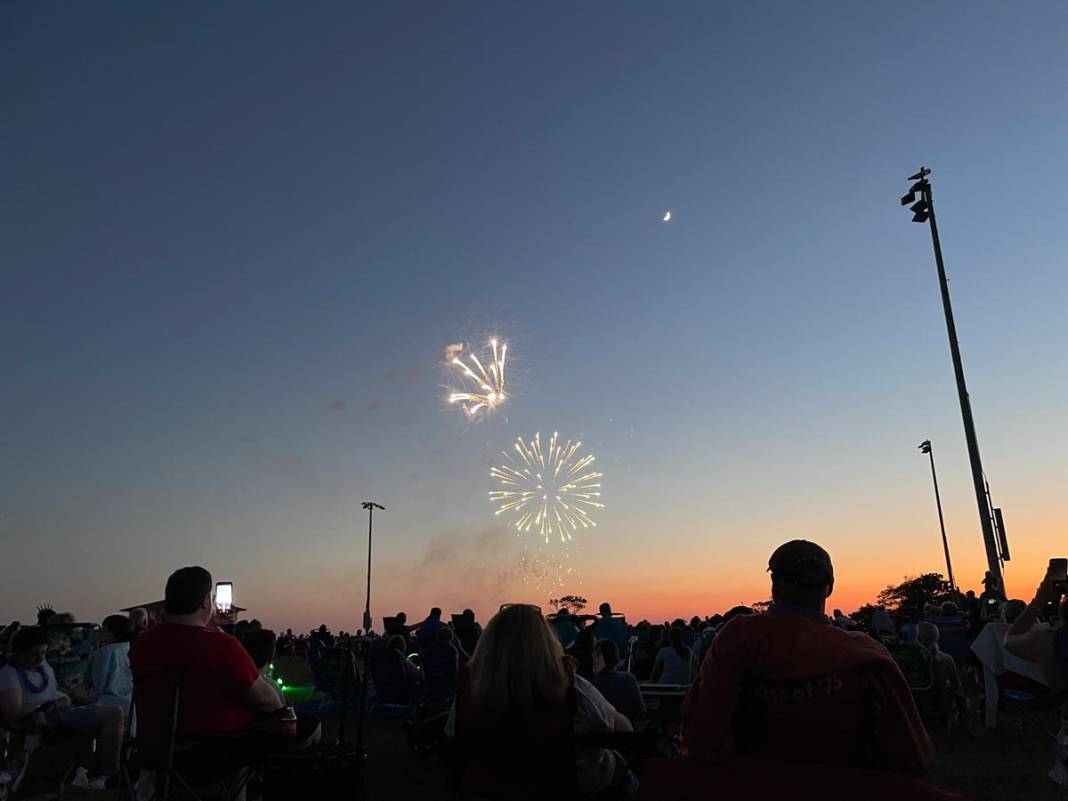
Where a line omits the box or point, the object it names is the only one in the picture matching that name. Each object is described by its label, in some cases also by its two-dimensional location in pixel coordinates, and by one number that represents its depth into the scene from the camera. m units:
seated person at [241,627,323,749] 6.77
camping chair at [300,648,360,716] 14.42
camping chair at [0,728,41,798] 7.11
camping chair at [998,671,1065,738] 6.69
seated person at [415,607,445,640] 15.75
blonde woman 3.65
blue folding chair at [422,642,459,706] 12.12
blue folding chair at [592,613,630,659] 15.42
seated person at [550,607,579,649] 13.45
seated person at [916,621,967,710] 10.87
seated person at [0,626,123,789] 6.79
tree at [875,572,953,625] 83.62
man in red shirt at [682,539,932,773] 2.80
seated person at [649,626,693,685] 11.35
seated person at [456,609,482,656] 16.02
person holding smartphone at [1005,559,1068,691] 5.26
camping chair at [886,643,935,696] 10.59
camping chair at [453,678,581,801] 3.63
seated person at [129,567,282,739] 4.37
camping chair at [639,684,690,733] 8.01
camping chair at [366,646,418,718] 13.16
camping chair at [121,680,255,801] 4.29
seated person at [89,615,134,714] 7.62
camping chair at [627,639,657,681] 15.28
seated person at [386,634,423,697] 13.20
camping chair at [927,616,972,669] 12.70
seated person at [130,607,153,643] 8.52
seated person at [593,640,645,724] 6.74
